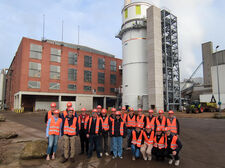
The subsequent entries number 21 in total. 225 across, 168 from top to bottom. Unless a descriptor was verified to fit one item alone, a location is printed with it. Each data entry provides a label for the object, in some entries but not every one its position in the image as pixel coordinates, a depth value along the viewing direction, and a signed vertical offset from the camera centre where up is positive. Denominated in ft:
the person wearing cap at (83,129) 24.17 -4.50
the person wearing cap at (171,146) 19.88 -5.93
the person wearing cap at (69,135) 20.83 -4.65
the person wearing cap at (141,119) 25.15 -3.22
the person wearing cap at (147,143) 21.52 -5.88
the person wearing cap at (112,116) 24.07 -2.73
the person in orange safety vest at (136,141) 21.81 -5.74
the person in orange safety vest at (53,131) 21.20 -4.15
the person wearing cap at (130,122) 26.22 -3.78
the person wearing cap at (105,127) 23.45 -4.07
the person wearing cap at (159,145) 21.18 -6.01
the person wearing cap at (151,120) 24.65 -3.33
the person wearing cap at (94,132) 22.38 -4.58
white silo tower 109.19 +28.80
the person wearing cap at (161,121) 24.03 -3.39
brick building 126.93 +18.57
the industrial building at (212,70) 143.33 +27.09
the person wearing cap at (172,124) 22.76 -3.63
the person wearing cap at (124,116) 27.18 -2.95
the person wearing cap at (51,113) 23.00 -2.04
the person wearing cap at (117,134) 22.68 -4.94
